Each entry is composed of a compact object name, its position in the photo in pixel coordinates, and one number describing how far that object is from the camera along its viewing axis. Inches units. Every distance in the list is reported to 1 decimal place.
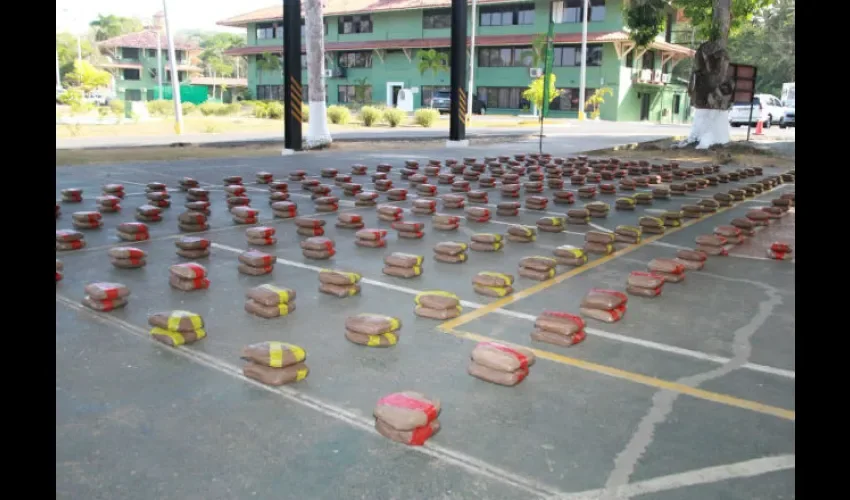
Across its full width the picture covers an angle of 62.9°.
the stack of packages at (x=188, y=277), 250.2
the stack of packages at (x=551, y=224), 383.2
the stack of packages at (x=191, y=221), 360.5
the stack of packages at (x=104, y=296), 221.5
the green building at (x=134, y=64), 3267.7
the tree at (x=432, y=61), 2116.4
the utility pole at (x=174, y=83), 1039.8
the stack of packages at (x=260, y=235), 330.3
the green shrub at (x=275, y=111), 1683.1
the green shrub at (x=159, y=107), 1734.3
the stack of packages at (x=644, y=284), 256.1
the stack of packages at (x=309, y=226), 359.6
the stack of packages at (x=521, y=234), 352.5
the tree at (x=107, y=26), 3971.5
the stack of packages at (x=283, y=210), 412.8
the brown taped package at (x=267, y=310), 221.3
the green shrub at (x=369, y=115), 1483.8
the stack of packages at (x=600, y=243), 331.9
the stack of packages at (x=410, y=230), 357.7
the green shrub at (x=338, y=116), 1525.6
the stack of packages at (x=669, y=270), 279.3
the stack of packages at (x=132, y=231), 334.3
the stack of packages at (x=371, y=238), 332.8
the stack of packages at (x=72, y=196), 444.5
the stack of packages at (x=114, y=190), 469.4
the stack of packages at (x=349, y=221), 382.6
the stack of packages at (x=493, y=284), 253.1
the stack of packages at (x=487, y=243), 331.0
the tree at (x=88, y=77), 2288.4
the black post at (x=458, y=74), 938.1
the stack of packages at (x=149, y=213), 382.9
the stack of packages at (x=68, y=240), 308.5
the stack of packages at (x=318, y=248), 306.7
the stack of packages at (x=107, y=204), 410.9
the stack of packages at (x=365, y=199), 458.9
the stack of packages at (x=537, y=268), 279.4
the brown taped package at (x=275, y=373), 168.0
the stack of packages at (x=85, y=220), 359.3
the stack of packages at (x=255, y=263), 275.6
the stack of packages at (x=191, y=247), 298.8
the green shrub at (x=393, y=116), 1518.2
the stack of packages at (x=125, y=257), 277.6
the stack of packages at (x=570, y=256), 304.3
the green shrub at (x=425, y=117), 1573.6
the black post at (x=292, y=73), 778.8
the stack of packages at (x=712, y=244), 337.1
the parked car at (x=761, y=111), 1638.8
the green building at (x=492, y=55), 2027.6
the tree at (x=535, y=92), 1754.2
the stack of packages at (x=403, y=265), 279.0
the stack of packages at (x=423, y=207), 430.3
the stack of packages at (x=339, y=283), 247.9
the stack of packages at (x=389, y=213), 402.0
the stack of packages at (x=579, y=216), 412.2
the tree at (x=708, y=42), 864.9
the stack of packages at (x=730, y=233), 351.6
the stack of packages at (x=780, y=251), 326.3
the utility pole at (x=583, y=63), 1859.0
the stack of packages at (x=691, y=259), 302.4
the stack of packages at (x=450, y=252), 305.7
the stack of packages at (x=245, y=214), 385.4
